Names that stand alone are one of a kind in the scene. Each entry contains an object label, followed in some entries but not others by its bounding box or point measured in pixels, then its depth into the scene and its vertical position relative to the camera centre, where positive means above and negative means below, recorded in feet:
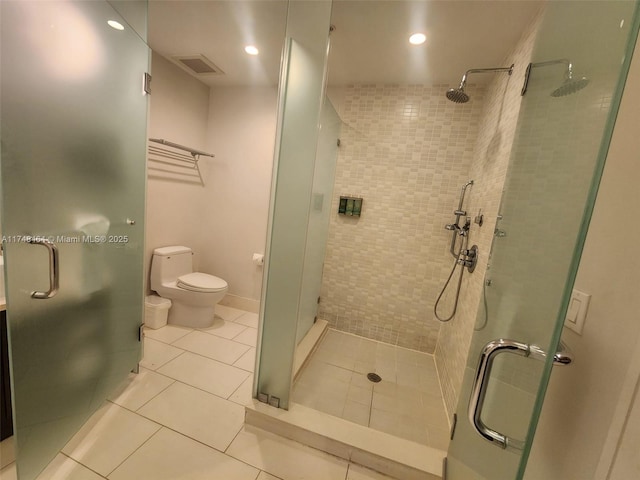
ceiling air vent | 7.08 +3.84
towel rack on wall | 7.27 +1.21
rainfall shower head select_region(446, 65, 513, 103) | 5.23 +2.80
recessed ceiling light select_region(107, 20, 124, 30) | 3.94 +2.56
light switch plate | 2.14 -0.64
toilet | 7.47 -3.04
